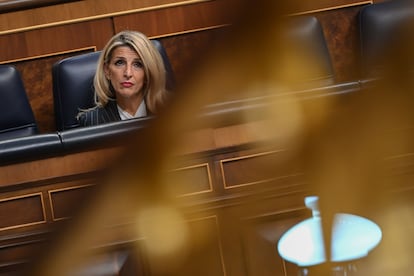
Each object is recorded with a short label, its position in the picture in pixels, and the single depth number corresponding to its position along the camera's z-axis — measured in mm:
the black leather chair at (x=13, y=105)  7929
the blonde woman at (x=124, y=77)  7666
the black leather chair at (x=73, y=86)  7847
